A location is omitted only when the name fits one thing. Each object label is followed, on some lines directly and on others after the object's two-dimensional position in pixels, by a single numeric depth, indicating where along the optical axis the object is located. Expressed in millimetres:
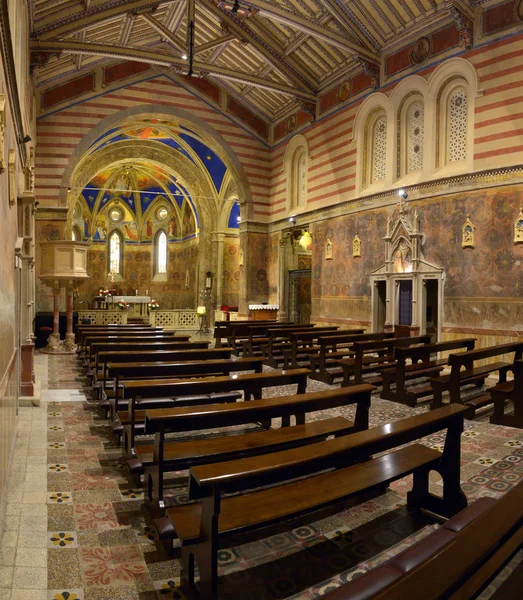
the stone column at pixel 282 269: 19016
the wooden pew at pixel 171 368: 5133
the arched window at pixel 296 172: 18047
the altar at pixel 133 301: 27758
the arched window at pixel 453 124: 11719
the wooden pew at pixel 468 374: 6562
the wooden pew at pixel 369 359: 8375
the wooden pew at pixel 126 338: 8766
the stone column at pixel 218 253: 24639
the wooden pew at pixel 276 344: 10973
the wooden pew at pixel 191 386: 4309
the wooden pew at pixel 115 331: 10156
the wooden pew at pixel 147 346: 7566
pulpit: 13219
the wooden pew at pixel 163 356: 6336
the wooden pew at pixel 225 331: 12906
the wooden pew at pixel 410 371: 7344
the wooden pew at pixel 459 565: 1508
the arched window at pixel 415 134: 12891
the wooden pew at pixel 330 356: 9289
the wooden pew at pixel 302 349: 10188
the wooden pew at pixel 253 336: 11751
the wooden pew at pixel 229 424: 3486
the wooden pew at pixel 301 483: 2447
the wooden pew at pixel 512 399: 6199
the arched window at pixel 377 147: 14242
